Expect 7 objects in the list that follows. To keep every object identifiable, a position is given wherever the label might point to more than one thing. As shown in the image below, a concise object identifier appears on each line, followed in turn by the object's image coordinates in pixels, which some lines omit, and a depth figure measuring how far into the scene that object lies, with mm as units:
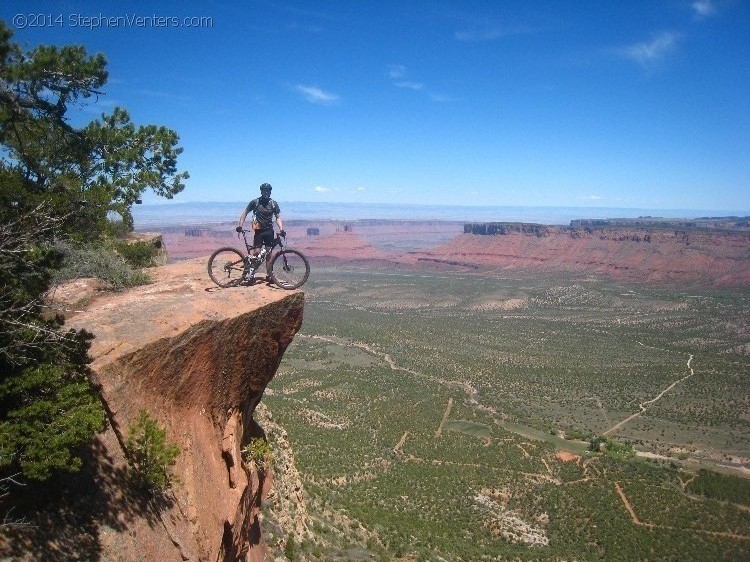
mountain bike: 12273
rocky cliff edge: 8352
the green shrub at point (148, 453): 8156
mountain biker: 12000
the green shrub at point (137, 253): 15762
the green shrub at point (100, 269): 11922
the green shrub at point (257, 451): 12445
